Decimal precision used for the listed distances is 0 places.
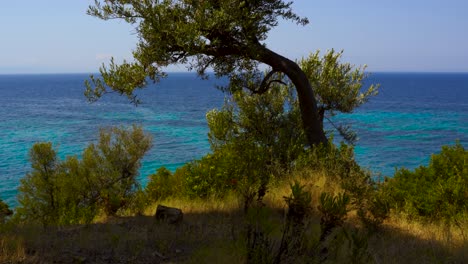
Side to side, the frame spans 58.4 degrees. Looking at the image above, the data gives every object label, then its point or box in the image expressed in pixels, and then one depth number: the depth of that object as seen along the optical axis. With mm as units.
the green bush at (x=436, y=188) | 9438
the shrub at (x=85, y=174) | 25906
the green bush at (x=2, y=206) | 25216
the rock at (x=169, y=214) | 9145
